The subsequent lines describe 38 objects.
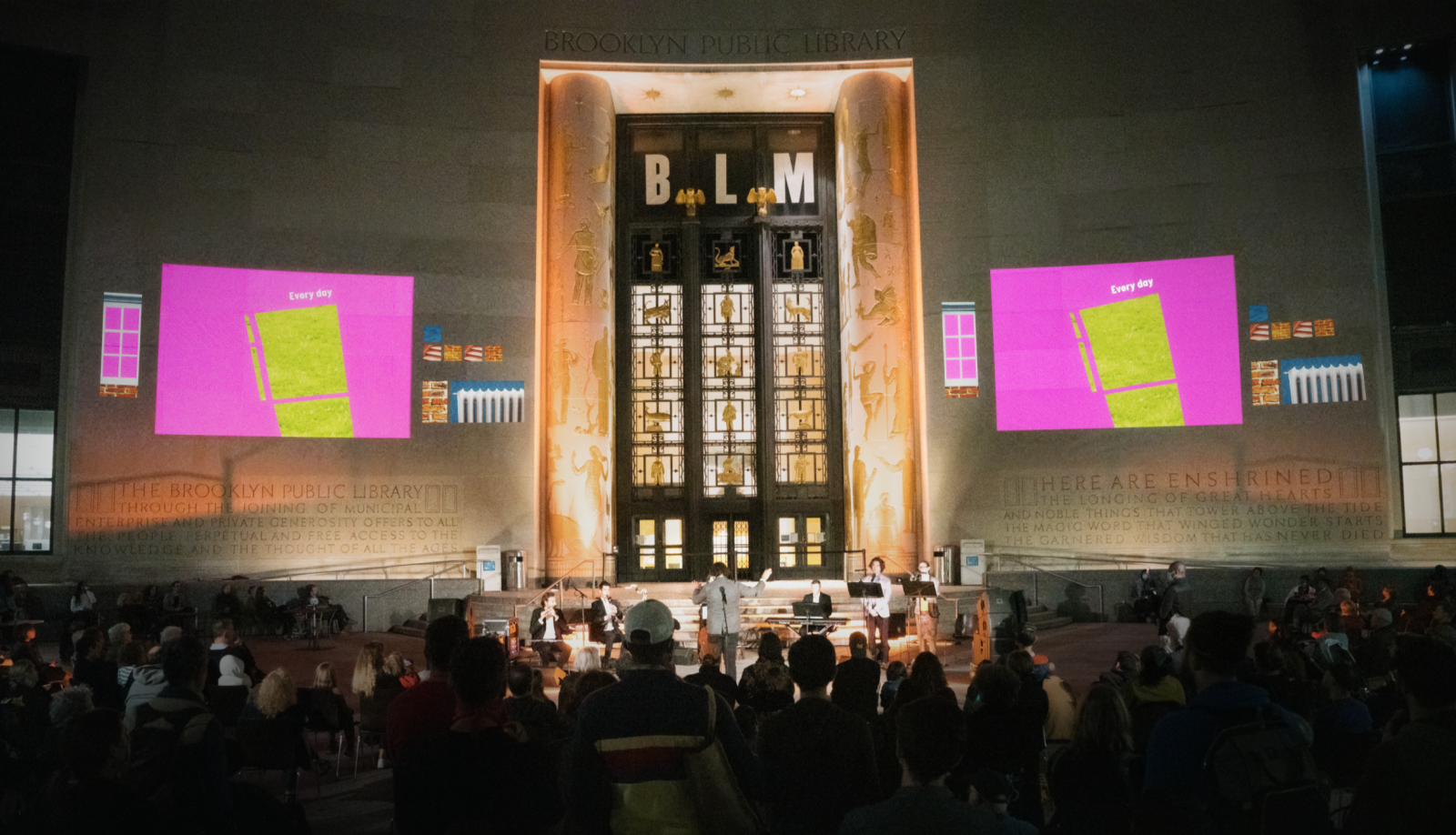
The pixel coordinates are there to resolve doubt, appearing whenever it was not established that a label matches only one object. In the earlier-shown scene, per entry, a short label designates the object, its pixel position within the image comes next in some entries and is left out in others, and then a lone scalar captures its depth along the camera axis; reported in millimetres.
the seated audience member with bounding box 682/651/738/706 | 6750
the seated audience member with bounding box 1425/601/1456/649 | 9227
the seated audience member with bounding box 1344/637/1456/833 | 3424
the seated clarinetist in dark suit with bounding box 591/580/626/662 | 15283
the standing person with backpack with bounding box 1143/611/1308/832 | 3729
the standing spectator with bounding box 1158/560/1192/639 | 19156
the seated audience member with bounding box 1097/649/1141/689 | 7418
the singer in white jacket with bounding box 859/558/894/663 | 15367
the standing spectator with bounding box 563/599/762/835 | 3664
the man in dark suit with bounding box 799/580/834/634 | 15062
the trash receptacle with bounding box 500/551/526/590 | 22703
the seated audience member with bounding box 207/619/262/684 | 8625
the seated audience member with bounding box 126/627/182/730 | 6137
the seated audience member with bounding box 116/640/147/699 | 8172
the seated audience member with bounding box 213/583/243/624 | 19312
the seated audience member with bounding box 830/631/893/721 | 5973
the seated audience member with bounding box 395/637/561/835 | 3336
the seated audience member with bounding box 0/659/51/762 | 7031
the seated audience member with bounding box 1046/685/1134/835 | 4621
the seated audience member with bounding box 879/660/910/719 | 7939
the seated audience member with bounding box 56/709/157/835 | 3562
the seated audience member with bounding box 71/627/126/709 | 8258
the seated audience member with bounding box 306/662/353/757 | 8881
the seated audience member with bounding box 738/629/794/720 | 6488
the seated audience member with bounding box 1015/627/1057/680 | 7580
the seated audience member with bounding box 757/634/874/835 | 4004
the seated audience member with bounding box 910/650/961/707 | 6168
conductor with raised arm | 13406
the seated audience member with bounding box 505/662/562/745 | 5656
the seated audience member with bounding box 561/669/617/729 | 5711
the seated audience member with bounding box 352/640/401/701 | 9289
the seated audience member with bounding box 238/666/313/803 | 8109
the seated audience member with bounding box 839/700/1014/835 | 3031
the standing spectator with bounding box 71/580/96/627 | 18891
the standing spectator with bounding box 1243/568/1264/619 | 20328
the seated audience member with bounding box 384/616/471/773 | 4258
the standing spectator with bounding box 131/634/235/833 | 4199
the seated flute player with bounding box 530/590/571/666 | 15758
